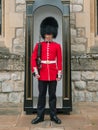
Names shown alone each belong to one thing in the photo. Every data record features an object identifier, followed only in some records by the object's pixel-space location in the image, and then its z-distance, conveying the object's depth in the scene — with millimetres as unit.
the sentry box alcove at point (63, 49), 6258
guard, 5773
